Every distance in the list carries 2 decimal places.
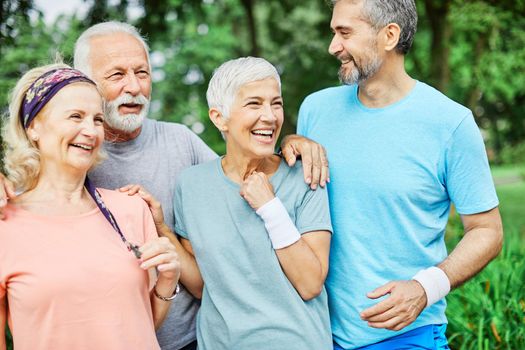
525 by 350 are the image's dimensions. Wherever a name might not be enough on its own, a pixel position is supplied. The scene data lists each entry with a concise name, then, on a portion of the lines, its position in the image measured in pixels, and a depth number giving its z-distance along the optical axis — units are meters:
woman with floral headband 2.29
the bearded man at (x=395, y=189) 2.74
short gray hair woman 2.53
